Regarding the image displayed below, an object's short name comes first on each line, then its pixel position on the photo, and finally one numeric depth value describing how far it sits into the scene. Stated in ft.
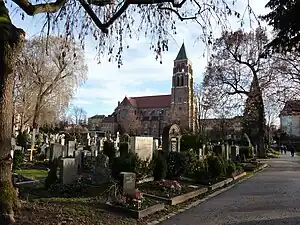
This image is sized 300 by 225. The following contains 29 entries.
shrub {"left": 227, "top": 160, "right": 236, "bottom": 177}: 53.26
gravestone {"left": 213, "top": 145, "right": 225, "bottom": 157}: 71.00
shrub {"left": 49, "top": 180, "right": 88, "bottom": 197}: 30.89
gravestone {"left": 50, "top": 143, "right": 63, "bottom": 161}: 57.31
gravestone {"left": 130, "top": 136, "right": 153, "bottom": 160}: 41.61
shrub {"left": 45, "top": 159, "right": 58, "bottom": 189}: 33.68
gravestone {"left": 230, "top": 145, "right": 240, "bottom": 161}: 82.48
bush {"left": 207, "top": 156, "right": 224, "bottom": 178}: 47.52
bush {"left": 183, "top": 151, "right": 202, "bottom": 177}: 47.13
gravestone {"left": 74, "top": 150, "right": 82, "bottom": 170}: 53.35
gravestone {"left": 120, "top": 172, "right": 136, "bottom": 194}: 28.50
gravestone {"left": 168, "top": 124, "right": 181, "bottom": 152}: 57.98
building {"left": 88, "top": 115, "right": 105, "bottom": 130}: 323.33
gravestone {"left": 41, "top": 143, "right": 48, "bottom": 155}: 72.55
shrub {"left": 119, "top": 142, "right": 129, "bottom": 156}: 58.95
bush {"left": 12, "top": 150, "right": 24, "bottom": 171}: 48.06
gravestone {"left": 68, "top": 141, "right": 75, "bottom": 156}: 56.17
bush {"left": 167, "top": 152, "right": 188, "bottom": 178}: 45.03
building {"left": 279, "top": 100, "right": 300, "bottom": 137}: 276.41
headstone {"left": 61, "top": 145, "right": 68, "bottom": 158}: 55.45
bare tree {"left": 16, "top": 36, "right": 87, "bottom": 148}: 115.24
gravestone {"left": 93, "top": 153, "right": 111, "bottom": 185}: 37.96
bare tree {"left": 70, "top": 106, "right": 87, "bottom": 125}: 245.78
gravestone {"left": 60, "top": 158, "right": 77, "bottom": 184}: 33.17
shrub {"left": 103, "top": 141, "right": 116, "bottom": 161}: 61.40
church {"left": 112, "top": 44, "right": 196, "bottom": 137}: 221.54
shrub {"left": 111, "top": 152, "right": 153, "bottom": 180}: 36.76
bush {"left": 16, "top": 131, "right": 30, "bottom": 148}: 84.94
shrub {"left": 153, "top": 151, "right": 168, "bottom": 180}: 40.57
